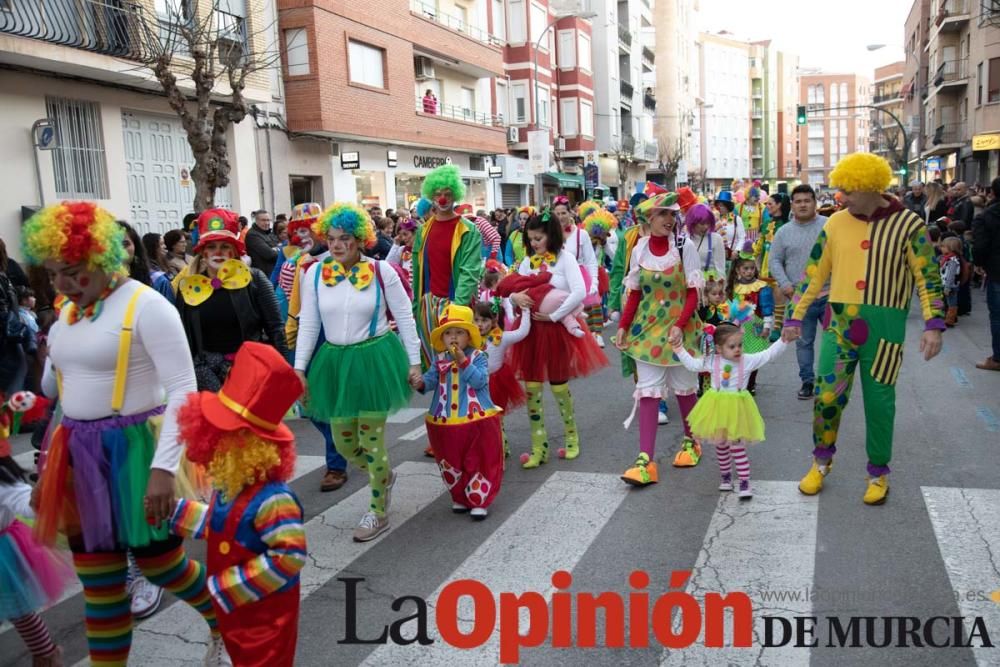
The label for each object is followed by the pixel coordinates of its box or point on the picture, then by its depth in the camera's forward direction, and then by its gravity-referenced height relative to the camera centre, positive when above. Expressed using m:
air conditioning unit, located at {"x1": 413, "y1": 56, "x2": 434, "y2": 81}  27.58 +4.94
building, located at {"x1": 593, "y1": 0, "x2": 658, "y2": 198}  49.88 +7.26
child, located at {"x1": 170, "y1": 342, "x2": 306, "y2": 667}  2.88 -0.94
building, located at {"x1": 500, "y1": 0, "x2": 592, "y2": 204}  38.69 +6.07
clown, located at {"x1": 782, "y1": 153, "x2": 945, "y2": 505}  5.25 -0.61
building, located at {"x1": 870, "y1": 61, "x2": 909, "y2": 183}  108.50 +14.49
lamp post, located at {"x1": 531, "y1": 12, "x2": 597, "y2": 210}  38.66 +4.75
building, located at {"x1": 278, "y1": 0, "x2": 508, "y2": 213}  21.47 +3.89
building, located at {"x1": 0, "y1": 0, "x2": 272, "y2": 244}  13.82 +2.27
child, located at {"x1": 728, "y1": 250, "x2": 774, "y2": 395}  8.13 -0.94
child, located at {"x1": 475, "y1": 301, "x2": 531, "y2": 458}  6.61 -1.16
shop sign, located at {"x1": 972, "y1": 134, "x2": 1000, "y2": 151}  36.06 +2.14
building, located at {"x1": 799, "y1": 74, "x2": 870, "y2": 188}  146.25 +13.01
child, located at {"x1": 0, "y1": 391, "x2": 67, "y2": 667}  3.47 -1.35
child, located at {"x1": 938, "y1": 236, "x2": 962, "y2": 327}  13.23 -1.17
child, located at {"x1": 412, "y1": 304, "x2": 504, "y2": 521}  5.52 -1.29
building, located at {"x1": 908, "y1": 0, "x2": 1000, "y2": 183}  38.16 +5.06
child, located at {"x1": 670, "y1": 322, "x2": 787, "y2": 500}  5.61 -1.31
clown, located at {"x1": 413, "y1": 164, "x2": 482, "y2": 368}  6.73 -0.27
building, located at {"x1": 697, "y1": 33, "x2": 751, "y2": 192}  86.38 +10.33
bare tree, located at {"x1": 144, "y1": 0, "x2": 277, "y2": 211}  14.18 +2.83
